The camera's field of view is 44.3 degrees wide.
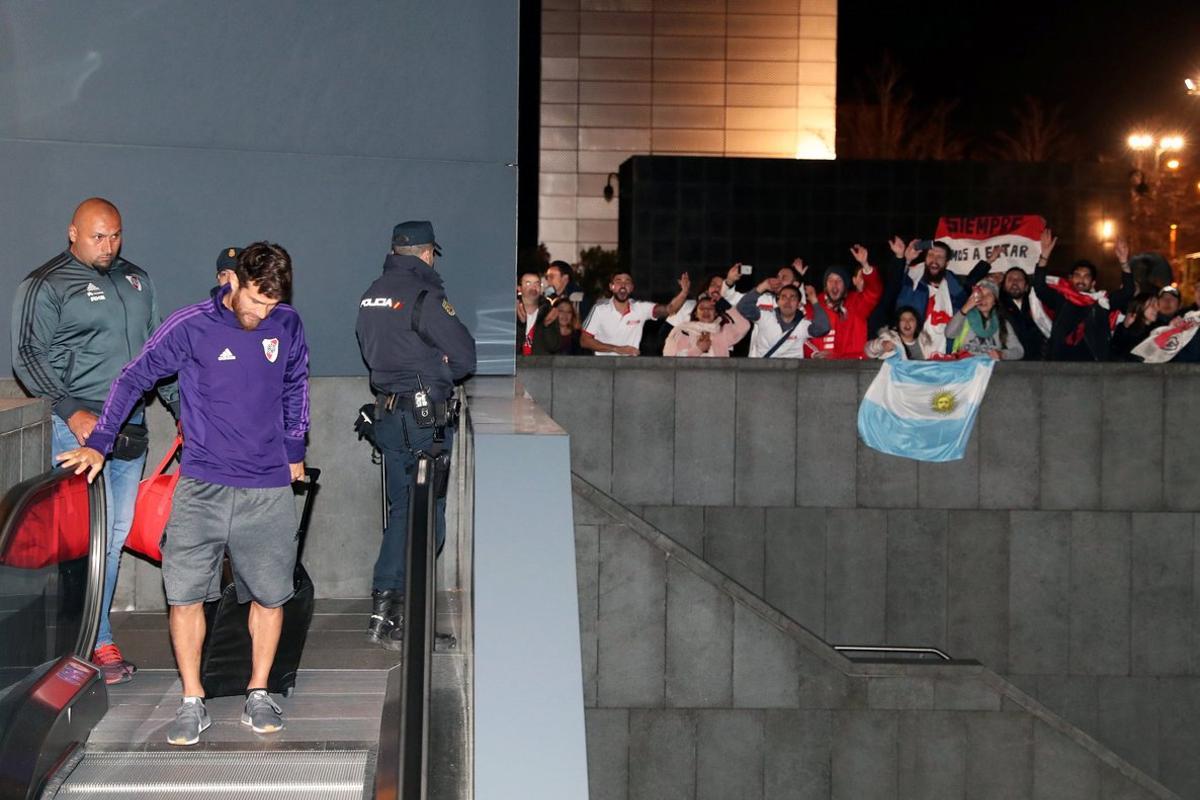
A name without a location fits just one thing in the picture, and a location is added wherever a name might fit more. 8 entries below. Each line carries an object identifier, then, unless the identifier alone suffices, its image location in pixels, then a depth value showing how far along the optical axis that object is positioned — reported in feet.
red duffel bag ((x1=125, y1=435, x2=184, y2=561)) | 22.07
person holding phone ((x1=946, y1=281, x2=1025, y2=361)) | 41.24
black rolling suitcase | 20.20
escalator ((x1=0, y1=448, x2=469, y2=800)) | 15.55
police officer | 23.88
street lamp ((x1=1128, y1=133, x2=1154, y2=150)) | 164.66
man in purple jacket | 18.15
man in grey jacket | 21.12
